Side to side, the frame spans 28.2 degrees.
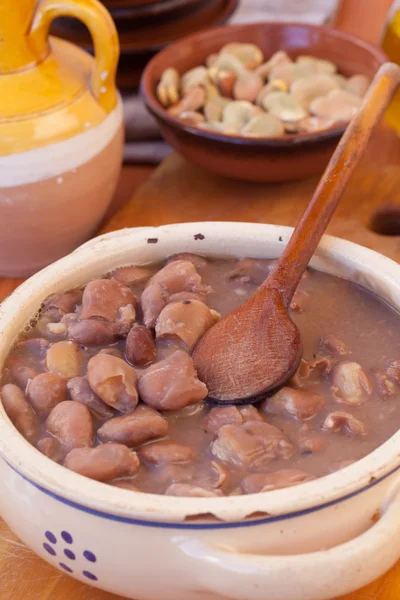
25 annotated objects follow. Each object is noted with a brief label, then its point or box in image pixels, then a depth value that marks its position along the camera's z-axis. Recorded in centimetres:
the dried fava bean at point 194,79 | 161
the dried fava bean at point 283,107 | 149
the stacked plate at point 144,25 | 169
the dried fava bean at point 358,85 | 160
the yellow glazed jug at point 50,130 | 128
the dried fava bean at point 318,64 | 167
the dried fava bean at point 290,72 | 162
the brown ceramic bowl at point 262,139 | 140
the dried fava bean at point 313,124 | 145
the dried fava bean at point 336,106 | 148
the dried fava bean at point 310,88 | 155
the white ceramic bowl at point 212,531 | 73
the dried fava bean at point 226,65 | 164
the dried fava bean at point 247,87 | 158
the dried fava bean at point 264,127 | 145
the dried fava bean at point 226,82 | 160
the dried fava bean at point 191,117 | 151
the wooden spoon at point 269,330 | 94
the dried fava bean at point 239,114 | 151
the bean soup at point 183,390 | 84
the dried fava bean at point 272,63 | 166
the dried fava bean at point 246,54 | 169
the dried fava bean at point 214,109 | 154
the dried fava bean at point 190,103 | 155
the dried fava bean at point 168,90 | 158
